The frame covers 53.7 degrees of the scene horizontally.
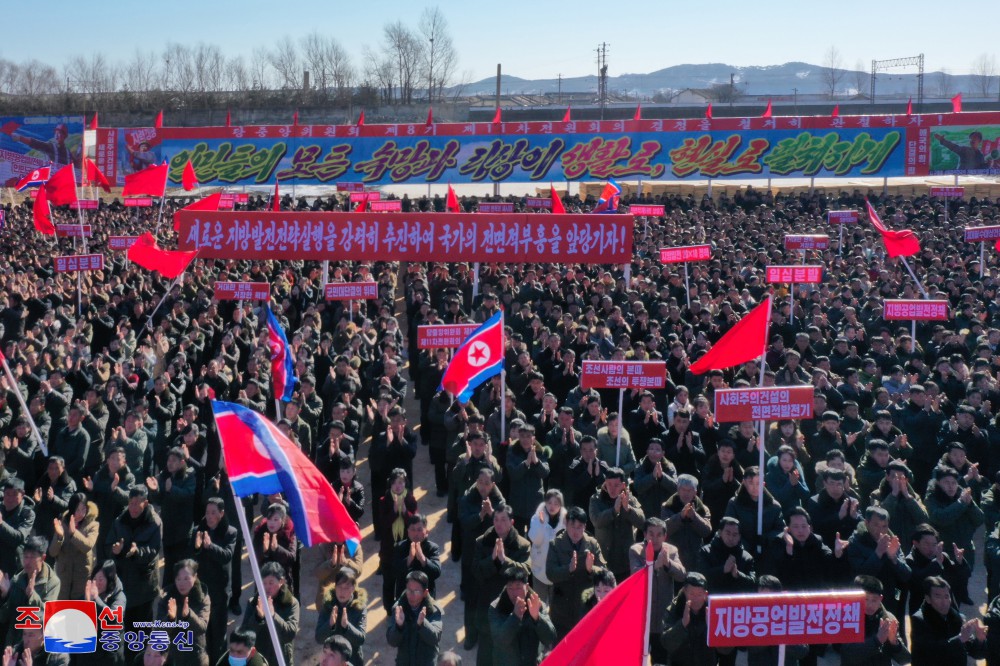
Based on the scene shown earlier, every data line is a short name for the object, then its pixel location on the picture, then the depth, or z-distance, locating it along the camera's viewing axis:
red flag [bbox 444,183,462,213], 19.08
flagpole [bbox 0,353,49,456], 8.52
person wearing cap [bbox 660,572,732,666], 5.79
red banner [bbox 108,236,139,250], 16.98
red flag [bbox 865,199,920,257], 15.10
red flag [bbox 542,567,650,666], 4.03
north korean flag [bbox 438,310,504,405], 8.94
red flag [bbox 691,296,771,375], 8.59
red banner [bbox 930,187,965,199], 24.74
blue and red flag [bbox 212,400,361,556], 5.12
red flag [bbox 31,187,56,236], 17.77
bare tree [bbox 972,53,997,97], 111.83
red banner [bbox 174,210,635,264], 12.45
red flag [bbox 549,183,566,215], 16.27
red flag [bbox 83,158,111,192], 23.42
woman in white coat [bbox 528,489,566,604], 6.95
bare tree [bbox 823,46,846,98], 108.61
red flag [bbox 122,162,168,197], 18.92
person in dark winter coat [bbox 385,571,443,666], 5.91
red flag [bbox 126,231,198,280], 12.76
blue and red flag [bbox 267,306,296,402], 8.60
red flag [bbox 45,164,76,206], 18.33
